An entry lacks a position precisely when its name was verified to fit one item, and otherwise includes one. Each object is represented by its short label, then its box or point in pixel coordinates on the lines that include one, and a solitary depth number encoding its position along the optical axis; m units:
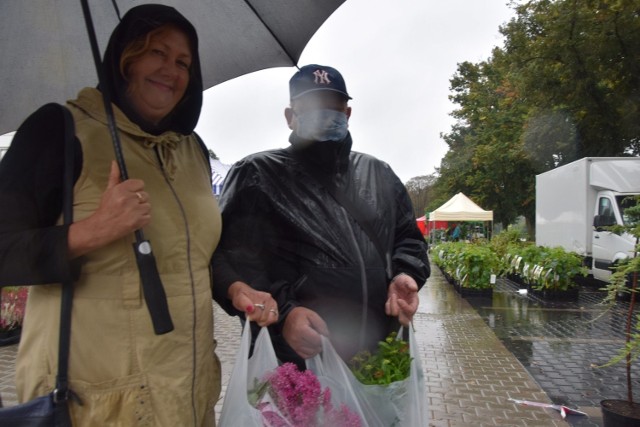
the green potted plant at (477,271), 11.09
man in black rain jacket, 1.96
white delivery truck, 11.77
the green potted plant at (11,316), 6.86
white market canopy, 24.33
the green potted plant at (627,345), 3.54
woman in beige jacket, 1.38
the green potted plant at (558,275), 10.75
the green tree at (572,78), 16.19
